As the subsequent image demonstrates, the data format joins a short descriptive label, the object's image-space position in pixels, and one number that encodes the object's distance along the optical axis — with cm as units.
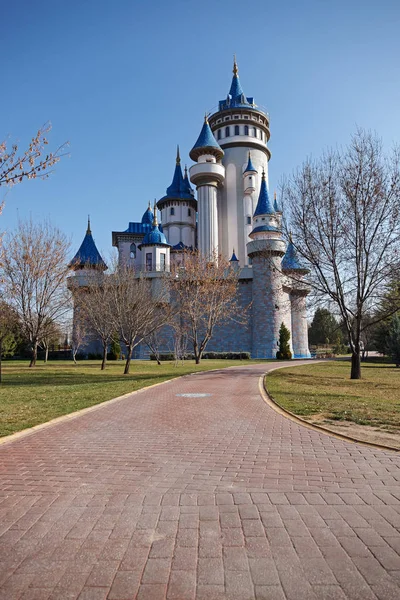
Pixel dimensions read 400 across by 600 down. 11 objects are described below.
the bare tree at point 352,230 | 1980
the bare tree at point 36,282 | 2822
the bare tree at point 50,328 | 2971
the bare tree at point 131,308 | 2342
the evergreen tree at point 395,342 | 3122
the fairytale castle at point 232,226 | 4241
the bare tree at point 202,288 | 3236
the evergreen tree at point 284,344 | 3906
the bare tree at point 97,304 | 2756
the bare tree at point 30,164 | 702
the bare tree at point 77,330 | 3680
